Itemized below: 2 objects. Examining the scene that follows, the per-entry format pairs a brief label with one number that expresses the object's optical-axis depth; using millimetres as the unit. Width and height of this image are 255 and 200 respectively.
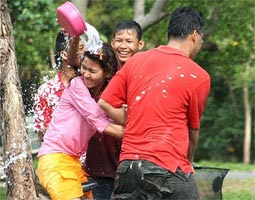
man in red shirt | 7043
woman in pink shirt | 8056
